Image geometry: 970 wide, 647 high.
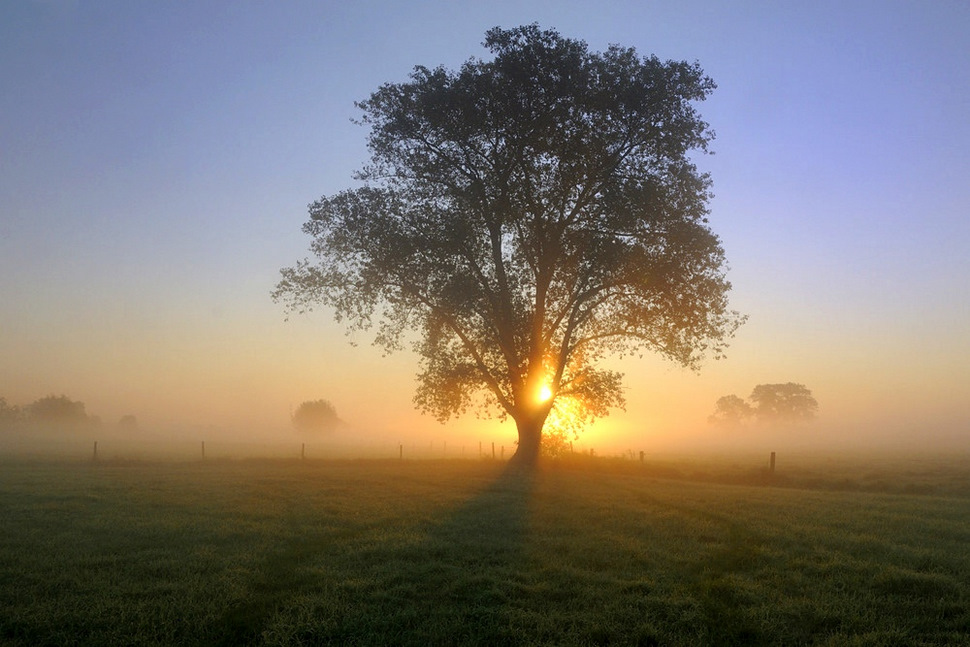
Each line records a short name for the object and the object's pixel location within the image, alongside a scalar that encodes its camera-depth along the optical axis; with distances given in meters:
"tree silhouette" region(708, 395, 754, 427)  196.91
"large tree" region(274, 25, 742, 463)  33.44
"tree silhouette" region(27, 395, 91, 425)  180.62
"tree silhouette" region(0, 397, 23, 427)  191.94
